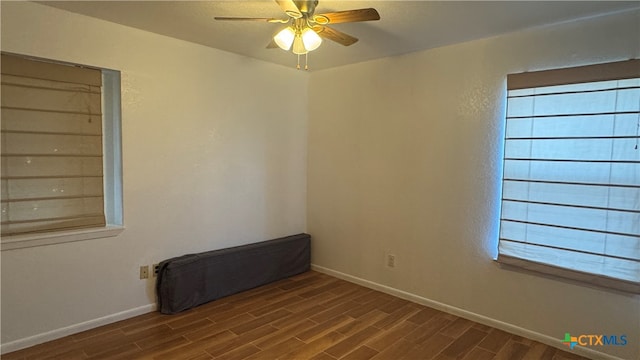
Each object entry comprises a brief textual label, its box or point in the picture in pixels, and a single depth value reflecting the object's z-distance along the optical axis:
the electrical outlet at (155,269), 3.07
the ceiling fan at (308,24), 2.04
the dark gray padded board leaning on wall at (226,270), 3.03
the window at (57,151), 2.46
